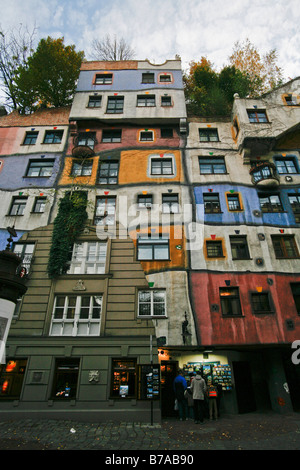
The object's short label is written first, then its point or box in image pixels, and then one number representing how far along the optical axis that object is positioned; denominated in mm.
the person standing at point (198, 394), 11094
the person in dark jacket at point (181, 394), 12047
